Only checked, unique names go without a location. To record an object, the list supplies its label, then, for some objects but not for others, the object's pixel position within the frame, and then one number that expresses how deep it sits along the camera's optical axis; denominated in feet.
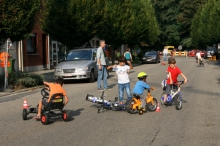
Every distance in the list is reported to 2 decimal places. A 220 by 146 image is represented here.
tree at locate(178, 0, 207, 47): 266.98
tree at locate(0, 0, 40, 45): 45.91
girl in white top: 32.99
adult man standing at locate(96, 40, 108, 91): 44.18
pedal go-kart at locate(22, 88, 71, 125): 26.48
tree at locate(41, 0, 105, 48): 72.33
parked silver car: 57.00
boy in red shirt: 33.25
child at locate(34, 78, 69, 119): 26.66
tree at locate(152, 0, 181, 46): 271.08
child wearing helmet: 30.37
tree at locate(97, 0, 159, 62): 101.12
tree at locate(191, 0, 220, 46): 158.71
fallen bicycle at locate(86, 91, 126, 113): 31.40
